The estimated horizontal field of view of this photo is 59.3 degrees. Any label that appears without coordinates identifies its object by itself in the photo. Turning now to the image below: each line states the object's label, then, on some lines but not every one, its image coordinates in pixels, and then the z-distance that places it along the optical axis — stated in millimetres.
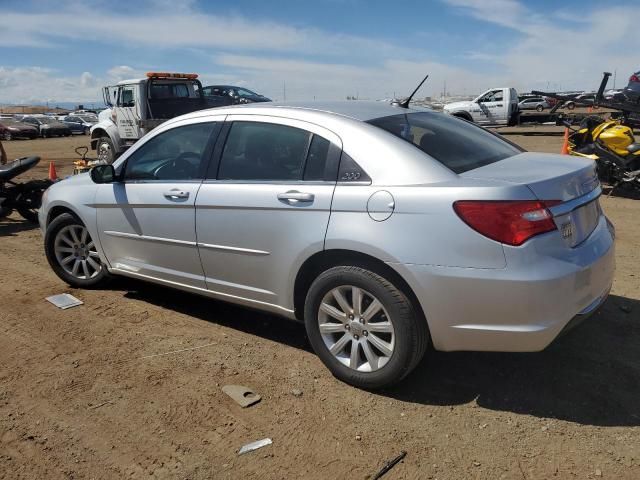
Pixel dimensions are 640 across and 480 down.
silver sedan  2824
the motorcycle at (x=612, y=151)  8789
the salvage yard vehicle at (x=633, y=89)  14695
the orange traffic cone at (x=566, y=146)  10003
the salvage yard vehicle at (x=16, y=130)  35097
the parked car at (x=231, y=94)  20078
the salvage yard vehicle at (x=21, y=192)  8211
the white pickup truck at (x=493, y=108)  22922
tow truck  14406
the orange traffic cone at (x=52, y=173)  10953
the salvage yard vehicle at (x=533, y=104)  39344
